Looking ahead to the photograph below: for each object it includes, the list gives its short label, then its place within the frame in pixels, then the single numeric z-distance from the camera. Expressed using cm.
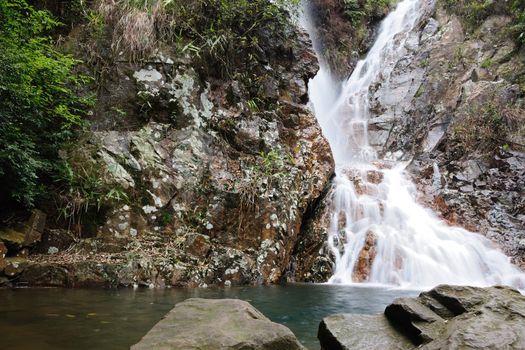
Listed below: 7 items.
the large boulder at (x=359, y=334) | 304
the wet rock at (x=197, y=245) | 742
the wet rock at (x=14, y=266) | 561
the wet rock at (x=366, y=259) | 840
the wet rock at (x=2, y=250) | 565
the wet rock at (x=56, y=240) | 652
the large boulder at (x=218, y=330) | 246
